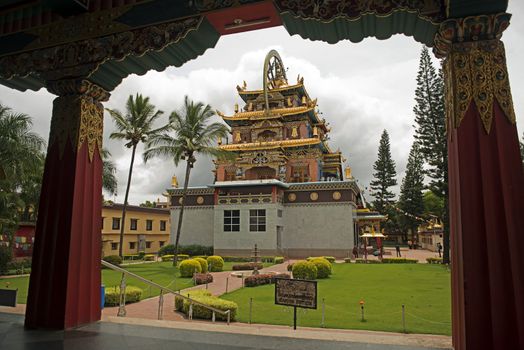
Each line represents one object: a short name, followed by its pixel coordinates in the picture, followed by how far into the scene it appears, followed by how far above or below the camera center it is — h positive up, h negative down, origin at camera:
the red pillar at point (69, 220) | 4.32 +0.01
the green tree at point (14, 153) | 17.17 +3.20
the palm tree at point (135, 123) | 25.88 +7.03
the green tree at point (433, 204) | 56.91 +3.76
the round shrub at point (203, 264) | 19.12 -2.16
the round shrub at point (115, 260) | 24.21 -2.55
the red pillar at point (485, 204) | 2.88 +0.20
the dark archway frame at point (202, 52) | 2.96 +1.30
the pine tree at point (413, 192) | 47.76 +4.62
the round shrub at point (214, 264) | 21.73 -2.43
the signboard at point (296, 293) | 7.20 -1.37
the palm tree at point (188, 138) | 25.47 +5.96
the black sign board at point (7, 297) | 5.51 -1.19
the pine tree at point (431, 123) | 27.17 +8.01
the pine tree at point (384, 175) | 54.56 +7.64
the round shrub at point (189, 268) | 18.38 -2.28
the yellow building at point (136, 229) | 34.94 -0.77
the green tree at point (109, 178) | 27.69 +3.31
